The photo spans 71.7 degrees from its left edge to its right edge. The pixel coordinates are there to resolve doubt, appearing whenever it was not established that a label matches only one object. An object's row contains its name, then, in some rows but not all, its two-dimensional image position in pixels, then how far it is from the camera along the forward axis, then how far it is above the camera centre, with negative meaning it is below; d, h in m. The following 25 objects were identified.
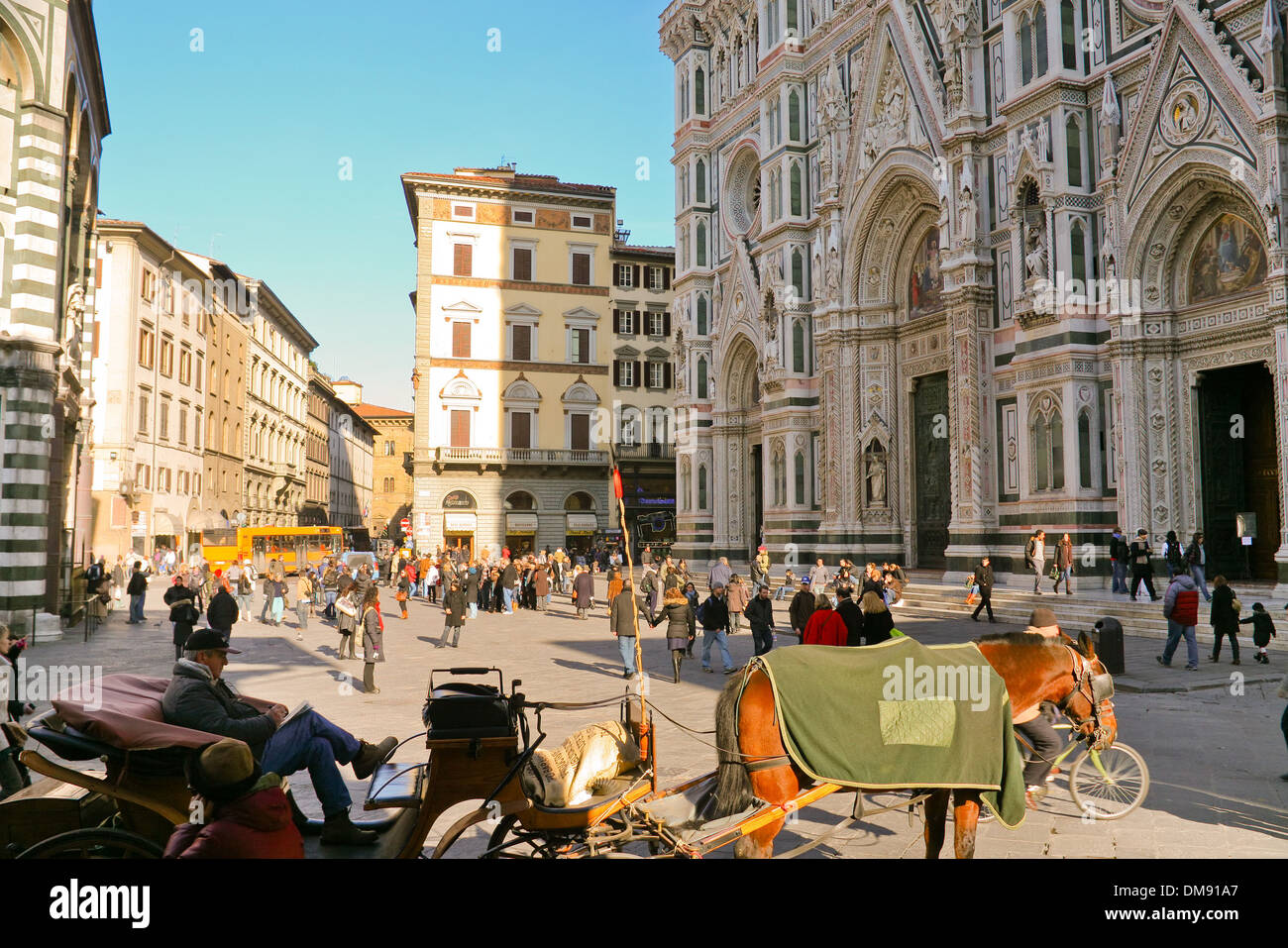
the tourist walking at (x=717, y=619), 15.23 -1.55
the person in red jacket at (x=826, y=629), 10.14 -1.15
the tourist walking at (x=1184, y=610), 13.58 -1.24
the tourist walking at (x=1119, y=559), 19.28 -0.63
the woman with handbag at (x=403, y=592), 25.83 -1.84
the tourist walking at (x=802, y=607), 15.83 -1.38
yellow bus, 38.44 -0.78
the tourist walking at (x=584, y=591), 25.02 -1.74
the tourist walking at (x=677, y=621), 14.62 -1.54
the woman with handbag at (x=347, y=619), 17.33 -1.75
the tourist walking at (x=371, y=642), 13.52 -1.74
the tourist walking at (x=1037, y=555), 20.58 -0.59
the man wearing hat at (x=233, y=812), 3.64 -1.19
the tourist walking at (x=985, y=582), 19.31 -1.15
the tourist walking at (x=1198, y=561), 17.36 -0.61
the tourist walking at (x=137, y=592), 23.94 -1.71
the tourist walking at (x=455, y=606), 18.67 -1.62
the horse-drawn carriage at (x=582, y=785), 4.88 -1.47
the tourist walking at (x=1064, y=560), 20.11 -0.68
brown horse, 5.20 -1.20
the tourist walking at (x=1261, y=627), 13.38 -1.47
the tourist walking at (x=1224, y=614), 13.82 -1.32
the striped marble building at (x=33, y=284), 17.08 +4.81
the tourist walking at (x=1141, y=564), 18.17 -0.70
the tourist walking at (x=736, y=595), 17.80 -1.34
